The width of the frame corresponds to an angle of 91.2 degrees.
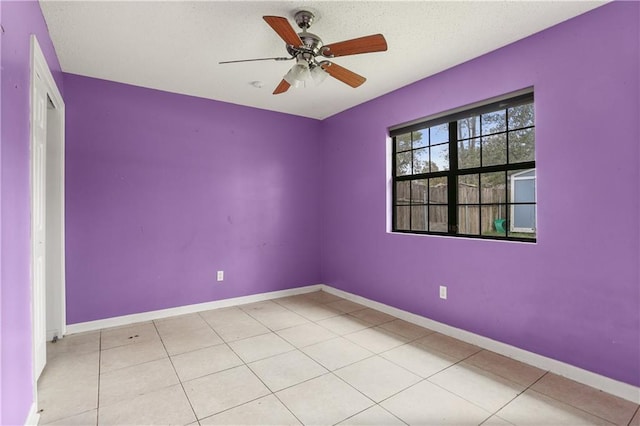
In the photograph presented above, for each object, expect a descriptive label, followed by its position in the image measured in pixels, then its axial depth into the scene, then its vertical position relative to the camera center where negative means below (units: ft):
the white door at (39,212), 6.72 +0.10
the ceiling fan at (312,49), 6.33 +3.57
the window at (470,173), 8.51 +1.23
